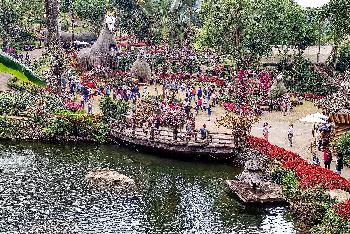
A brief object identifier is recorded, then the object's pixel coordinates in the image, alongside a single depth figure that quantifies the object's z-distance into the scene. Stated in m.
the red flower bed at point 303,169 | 32.97
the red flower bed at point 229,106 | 55.04
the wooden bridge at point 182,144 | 42.84
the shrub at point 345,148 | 39.03
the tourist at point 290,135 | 43.44
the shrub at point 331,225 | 28.02
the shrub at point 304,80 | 66.06
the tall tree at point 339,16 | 69.00
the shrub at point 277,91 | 59.53
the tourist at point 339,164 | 36.69
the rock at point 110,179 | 36.22
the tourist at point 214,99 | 57.70
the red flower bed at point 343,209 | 28.62
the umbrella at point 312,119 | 44.44
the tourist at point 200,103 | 54.85
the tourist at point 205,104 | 55.87
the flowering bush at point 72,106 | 50.53
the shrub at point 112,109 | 48.53
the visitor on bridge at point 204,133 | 43.75
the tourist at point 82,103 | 52.88
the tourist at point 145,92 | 59.56
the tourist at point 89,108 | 51.02
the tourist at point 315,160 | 38.24
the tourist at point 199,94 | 57.07
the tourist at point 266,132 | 44.40
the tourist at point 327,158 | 37.69
